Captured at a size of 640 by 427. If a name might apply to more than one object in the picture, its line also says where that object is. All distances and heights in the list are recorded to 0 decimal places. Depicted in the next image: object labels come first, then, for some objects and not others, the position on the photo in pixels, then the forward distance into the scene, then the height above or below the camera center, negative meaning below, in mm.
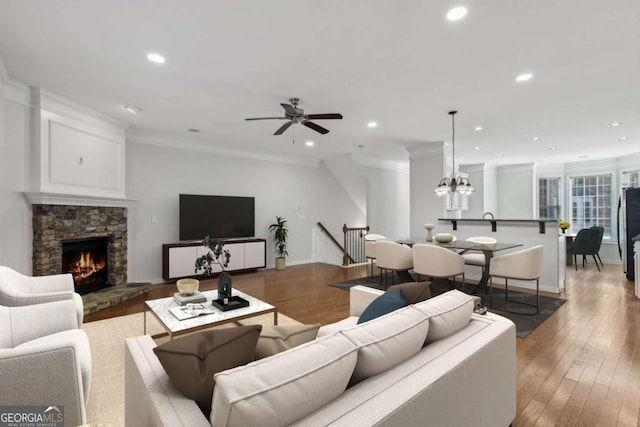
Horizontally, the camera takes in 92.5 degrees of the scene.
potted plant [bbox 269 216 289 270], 6746 -614
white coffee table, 2297 -851
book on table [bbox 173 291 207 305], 2818 -798
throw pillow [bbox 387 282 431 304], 1736 -449
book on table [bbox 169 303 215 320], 2499 -831
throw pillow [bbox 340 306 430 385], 1114 -490
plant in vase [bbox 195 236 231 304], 2816 -622
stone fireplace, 3672 -260
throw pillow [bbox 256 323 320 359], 1162 -511
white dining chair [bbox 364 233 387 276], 5689 -567
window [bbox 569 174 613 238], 7781 +350
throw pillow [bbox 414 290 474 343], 1415 -480
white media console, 5352 -811
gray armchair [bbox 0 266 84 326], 2330 -657
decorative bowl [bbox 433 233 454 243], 4668 -363
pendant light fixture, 4488 +401
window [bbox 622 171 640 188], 7141 +865
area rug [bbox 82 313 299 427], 1919 -1232
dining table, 4071 -449
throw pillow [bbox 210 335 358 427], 786 -485
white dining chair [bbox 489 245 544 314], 3762 -634
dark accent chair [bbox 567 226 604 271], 6496 -584
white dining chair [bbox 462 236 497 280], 4657 -659
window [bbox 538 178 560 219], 8492 +522
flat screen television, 5703 -77
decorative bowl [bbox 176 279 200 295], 2914 -707
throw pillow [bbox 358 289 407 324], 1669 -508
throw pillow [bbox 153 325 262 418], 956 -470
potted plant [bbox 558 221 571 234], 7219 -242
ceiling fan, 3464 +1133
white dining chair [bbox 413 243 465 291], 4078 -632
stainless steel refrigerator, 5285 -118
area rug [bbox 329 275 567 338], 3367 -1186
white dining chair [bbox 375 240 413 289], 4668 -652
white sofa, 844 -585
